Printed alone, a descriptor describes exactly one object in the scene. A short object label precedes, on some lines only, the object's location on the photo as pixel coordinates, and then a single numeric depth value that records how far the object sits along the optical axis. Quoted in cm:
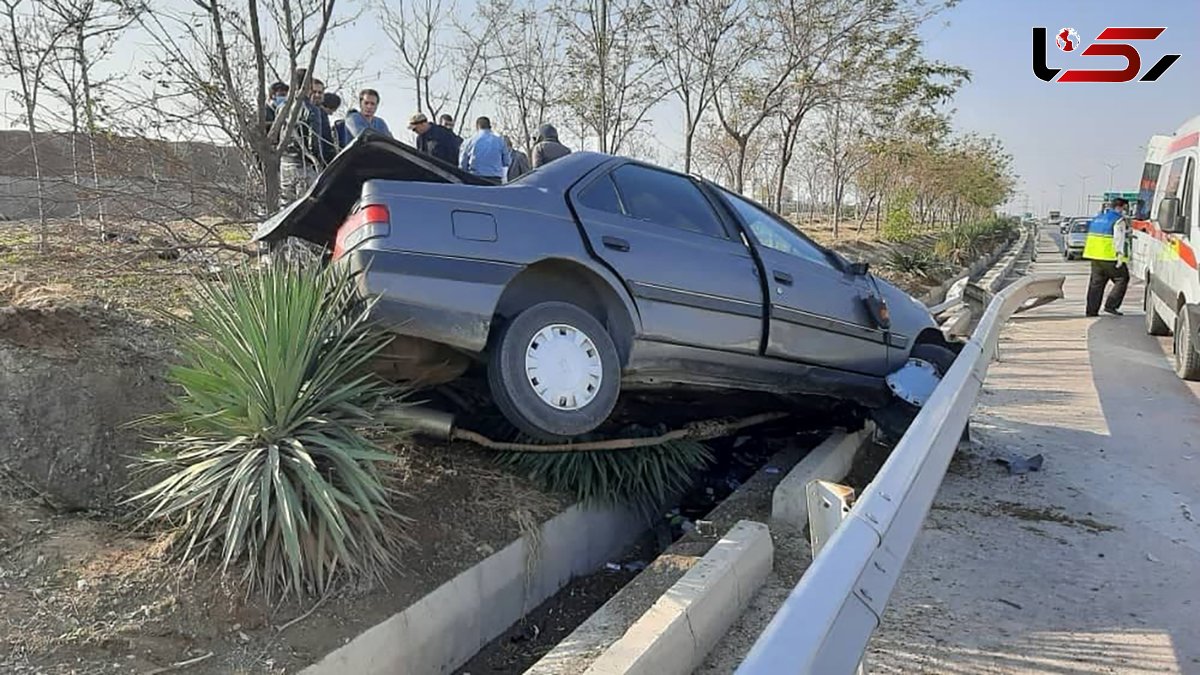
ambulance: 890
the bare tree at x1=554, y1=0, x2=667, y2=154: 1556
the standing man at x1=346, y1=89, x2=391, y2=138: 762
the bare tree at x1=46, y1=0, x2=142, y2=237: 650
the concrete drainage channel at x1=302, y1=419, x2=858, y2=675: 350
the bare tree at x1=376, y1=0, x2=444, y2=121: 1608
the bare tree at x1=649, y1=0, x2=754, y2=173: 1633
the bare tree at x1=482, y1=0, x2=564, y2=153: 1686
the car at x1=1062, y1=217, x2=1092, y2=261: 3329
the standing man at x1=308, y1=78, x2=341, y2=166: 733
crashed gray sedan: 398
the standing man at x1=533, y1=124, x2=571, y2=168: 832
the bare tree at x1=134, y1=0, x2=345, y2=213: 639
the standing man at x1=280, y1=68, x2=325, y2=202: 720
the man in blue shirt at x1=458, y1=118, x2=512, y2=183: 902
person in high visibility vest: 1395
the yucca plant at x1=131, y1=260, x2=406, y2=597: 353
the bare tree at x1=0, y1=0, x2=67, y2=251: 1109
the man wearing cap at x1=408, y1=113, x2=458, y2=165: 875
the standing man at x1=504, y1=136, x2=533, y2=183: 1008
